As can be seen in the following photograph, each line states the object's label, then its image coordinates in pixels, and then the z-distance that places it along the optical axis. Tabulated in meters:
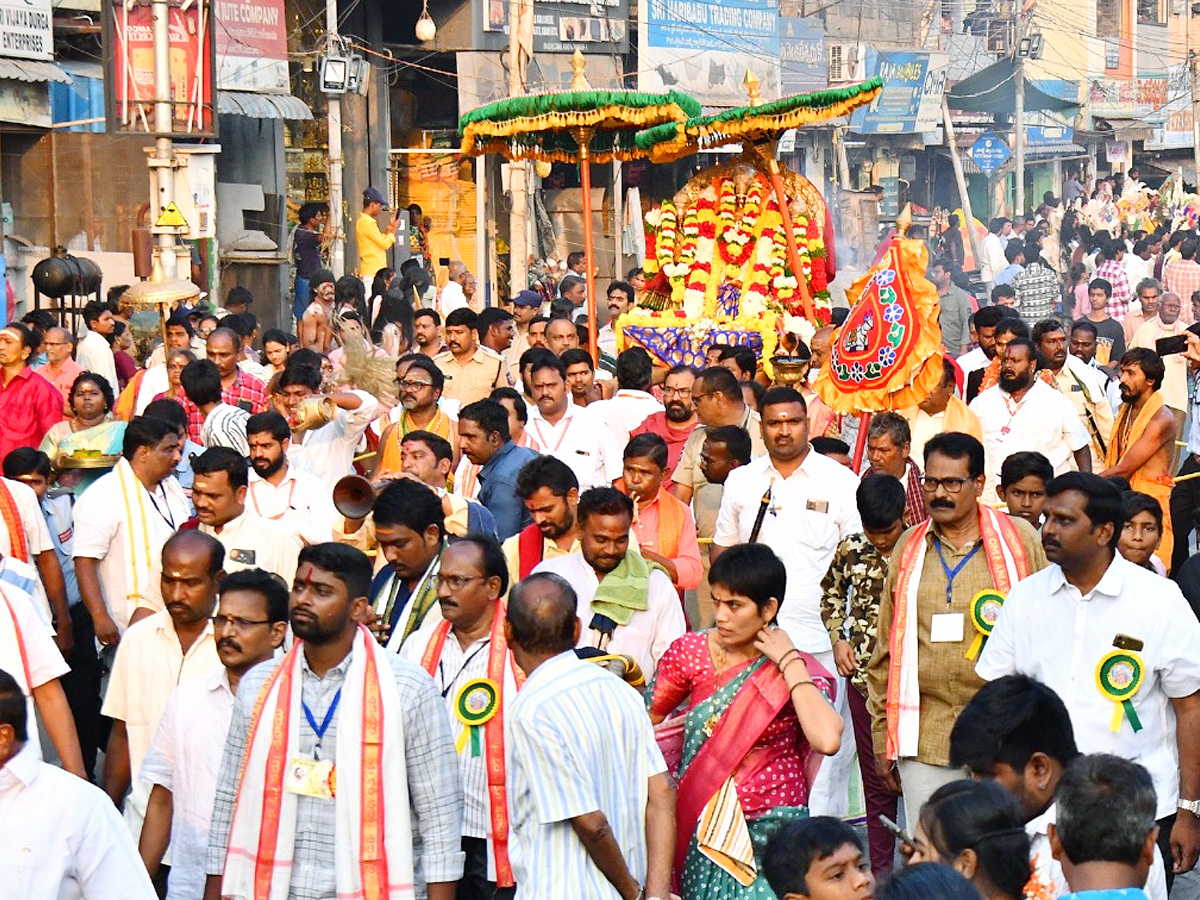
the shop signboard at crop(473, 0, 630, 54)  31.77
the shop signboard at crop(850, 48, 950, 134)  44.01
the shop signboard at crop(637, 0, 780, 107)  35.88
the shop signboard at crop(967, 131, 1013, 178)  44.56
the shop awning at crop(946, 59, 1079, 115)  45.22
